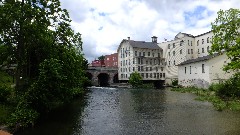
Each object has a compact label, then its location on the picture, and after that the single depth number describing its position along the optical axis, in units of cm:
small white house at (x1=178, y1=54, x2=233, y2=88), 4028
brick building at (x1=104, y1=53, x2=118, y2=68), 8017
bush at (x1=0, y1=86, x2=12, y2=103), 1644
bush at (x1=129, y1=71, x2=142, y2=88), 5433
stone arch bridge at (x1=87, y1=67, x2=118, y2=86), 6638
